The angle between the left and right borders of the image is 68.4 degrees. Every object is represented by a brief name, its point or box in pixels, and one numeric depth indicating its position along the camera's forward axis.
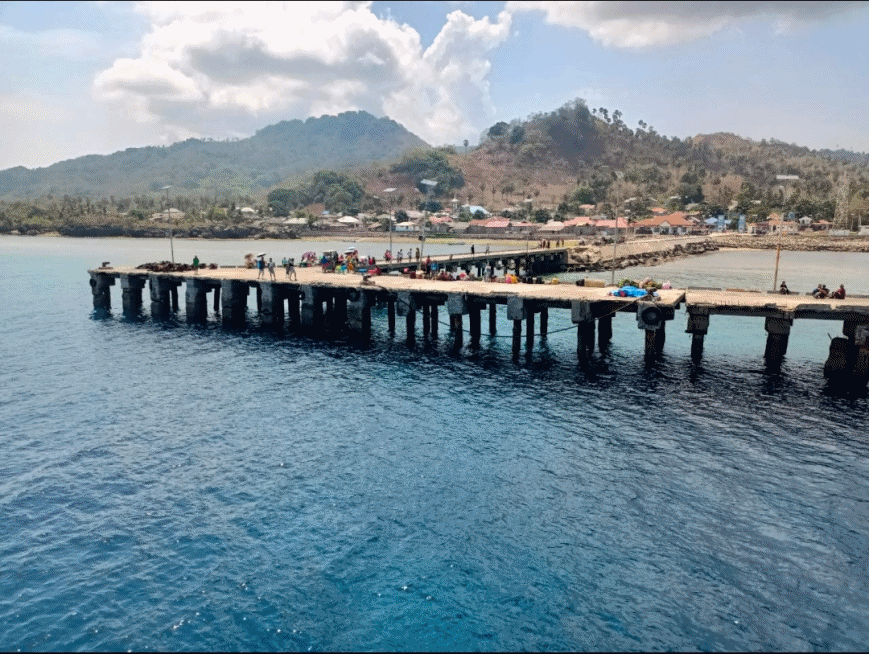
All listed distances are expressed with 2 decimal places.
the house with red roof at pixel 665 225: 176.50
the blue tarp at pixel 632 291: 41.69
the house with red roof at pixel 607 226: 163.88
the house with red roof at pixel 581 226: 169.25
